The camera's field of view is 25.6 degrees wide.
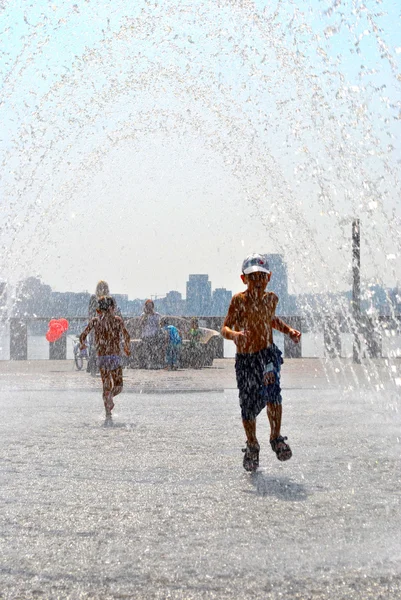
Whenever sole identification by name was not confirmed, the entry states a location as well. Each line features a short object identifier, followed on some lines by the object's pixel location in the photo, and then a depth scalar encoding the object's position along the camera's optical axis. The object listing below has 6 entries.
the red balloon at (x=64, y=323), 25.70
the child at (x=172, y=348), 20.83
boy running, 6.33
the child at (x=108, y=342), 9.80
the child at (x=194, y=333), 22.48
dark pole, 25.08
